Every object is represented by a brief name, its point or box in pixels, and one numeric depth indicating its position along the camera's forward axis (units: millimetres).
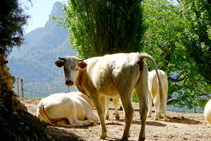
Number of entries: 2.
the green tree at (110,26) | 15156
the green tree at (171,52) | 22516
